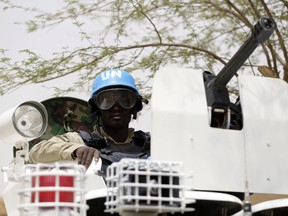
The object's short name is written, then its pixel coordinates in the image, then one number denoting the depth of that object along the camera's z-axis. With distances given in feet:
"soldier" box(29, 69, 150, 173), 12.42
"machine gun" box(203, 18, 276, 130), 10.52
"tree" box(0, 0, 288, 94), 22.02
